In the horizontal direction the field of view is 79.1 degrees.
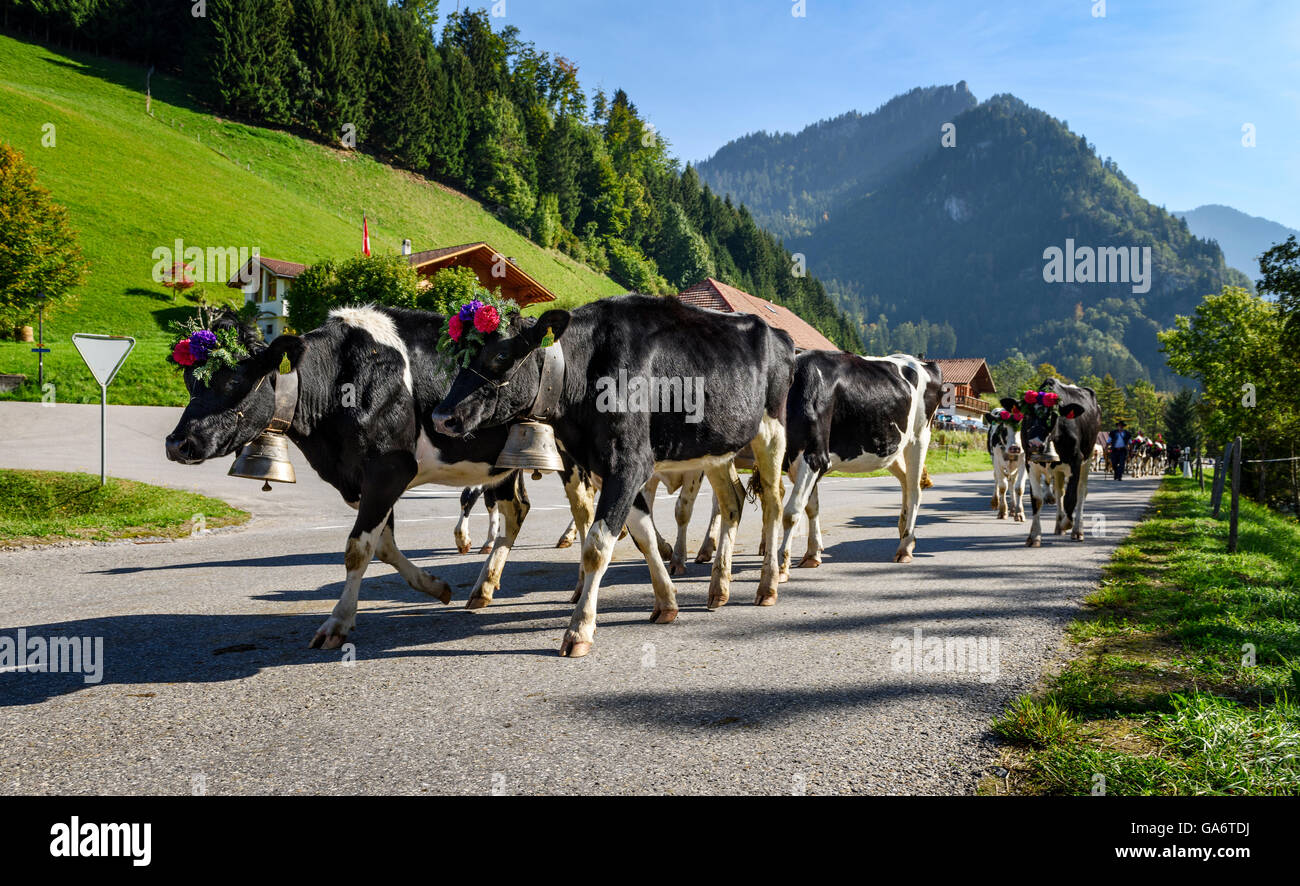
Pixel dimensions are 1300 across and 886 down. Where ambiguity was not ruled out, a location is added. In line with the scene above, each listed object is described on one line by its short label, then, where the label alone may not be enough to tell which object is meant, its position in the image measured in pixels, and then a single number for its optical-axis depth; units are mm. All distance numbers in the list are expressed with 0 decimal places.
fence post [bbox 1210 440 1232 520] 12386
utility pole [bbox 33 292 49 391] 28219
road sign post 11641
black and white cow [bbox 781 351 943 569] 7668
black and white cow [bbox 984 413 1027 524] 14211
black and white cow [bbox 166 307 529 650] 4930
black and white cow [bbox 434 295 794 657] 4887
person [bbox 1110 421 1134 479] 32312
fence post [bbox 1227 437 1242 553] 9742
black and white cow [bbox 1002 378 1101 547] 11594
